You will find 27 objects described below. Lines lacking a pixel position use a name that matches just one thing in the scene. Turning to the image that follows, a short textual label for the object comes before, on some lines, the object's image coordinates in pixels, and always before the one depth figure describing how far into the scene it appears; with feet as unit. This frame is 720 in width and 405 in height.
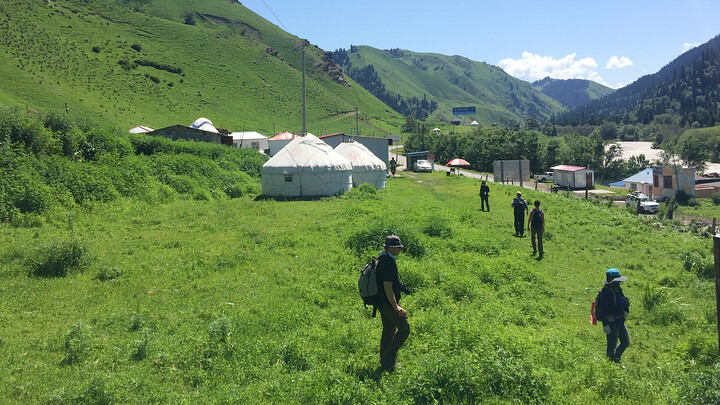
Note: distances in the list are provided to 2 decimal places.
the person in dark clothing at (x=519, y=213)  53.62
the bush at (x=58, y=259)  31.27
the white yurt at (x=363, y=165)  107.24
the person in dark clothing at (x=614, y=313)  21.70
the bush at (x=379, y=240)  41.06
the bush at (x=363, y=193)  85.31
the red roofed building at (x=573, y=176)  196.85
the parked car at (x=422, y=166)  180.86
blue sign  444.55
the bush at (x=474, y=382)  16.93
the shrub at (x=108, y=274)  31.81
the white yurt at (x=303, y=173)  87.45
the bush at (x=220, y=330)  22.00
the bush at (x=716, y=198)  175.84
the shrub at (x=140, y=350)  20.17
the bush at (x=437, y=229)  48.42
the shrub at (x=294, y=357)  19.90
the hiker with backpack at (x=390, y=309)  18.46
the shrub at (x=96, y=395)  16.03
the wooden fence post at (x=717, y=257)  19.86
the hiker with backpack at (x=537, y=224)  44.52
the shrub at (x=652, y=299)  30.32
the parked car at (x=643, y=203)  138.62
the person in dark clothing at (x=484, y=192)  73.61
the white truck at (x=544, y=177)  221.78
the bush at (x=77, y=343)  19.53
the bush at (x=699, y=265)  41.11
